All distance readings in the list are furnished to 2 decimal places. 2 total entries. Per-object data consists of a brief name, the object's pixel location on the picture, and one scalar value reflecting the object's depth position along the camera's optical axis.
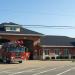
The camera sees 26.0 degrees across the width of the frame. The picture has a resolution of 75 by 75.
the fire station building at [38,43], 32.15
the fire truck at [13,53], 22.52
